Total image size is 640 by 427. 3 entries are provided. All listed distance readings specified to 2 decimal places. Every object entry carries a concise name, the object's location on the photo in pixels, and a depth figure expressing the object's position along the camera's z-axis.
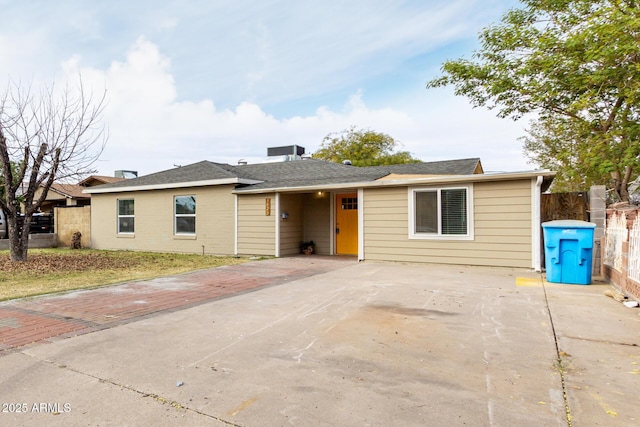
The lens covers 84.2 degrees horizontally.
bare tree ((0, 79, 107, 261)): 9.16
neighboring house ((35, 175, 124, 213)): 22.44
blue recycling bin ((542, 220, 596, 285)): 6.05
